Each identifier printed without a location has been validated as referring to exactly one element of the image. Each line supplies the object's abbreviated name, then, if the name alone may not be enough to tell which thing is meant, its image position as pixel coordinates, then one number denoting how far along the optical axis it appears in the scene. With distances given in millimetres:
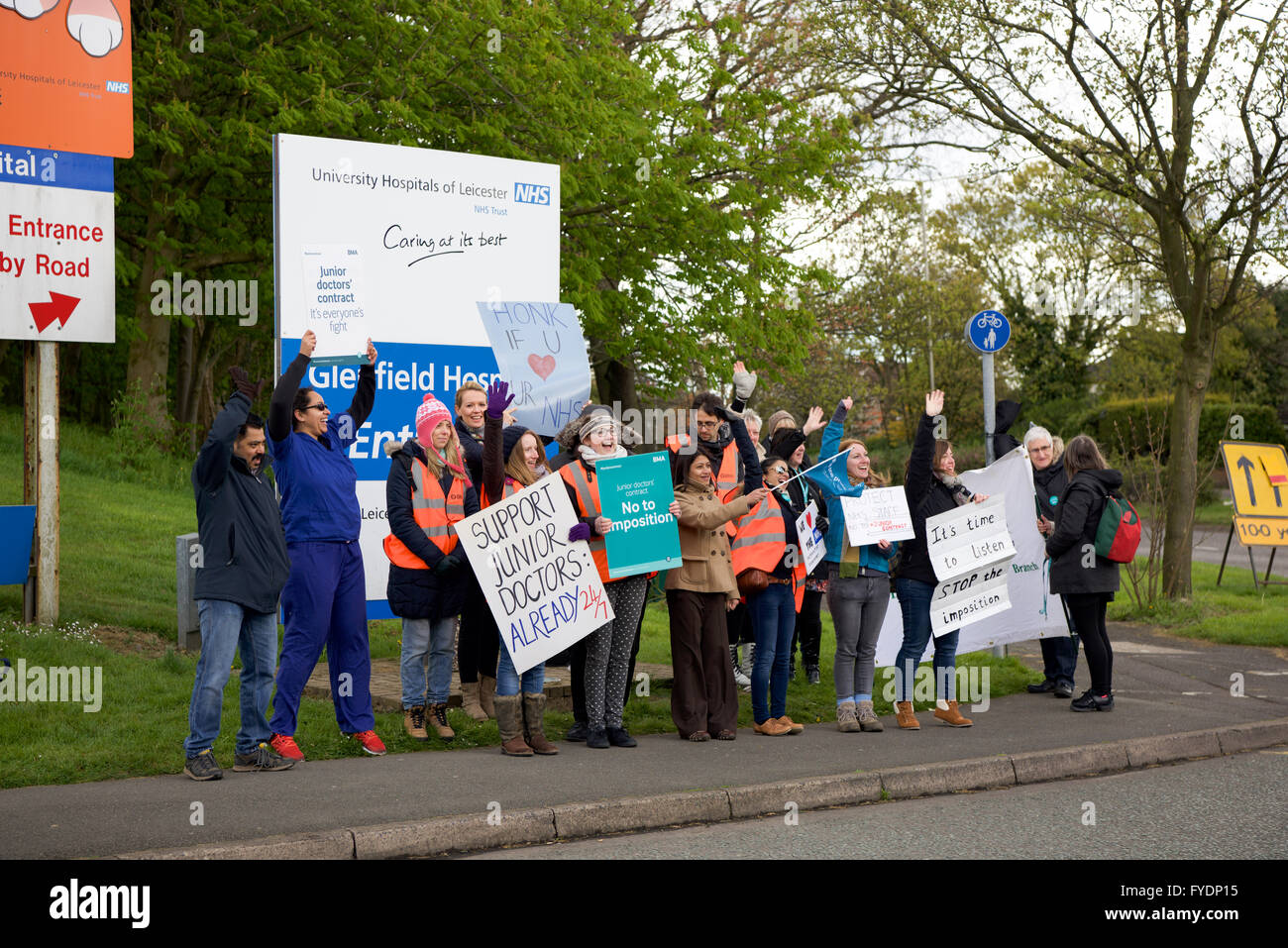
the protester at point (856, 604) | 9102
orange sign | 10938
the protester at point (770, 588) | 8859
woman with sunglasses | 7637
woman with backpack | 9827
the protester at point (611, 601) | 8297
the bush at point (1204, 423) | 40219
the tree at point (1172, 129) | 16000
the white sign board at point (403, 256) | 9453
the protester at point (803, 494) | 9414
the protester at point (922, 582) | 9344
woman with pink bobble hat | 8203
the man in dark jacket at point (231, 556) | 6988
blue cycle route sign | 11945
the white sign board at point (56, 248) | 11180
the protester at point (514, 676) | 8016
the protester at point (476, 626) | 8891
